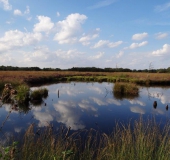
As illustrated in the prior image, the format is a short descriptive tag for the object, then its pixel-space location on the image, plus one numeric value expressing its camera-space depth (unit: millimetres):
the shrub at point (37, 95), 18047
